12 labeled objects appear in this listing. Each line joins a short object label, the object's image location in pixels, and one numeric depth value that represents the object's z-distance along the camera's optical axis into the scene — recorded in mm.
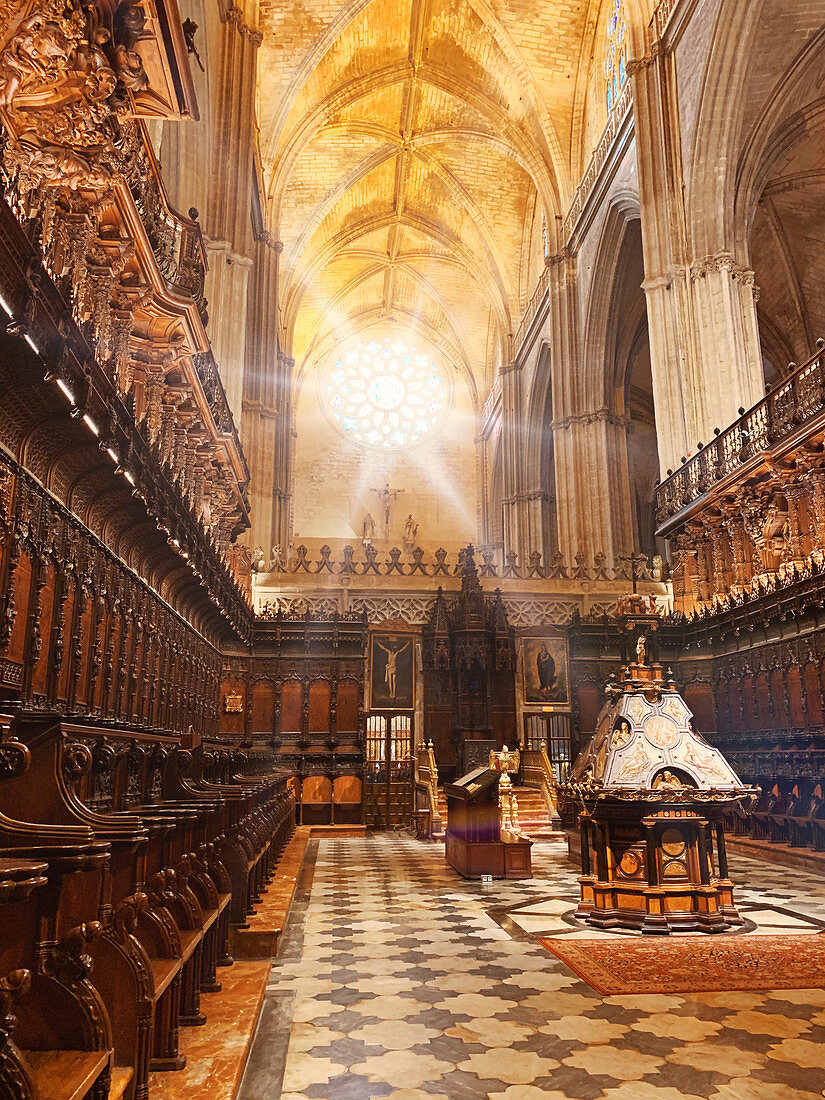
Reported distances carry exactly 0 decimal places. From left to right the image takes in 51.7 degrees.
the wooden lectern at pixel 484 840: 8398
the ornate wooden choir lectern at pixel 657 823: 5844
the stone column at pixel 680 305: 15672
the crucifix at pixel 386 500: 33750
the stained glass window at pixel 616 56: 20266
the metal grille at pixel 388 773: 14609
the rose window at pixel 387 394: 34938
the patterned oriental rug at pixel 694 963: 4367
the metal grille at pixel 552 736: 16641
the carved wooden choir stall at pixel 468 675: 16312
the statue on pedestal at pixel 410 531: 32219
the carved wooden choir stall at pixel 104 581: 1854
